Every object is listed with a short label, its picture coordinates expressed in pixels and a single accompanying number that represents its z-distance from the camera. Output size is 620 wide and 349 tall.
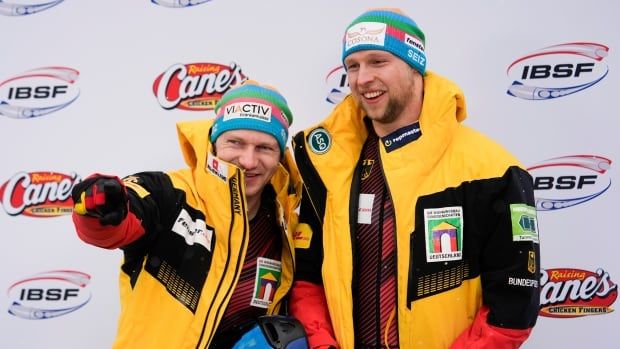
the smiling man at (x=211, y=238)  3.85
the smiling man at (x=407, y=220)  3.86
